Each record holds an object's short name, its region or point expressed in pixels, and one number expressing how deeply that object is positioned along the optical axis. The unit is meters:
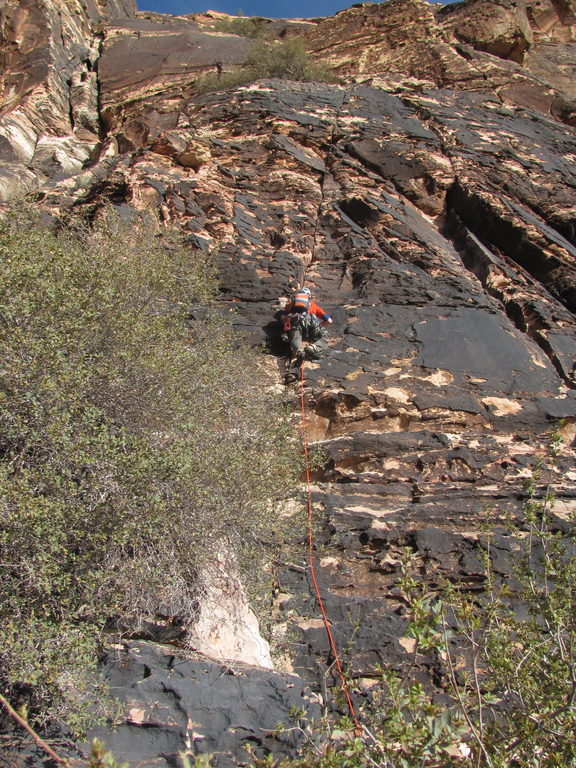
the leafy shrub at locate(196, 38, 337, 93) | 16.05
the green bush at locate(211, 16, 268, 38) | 22.70
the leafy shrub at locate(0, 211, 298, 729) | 3.49
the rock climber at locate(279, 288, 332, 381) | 7.52
